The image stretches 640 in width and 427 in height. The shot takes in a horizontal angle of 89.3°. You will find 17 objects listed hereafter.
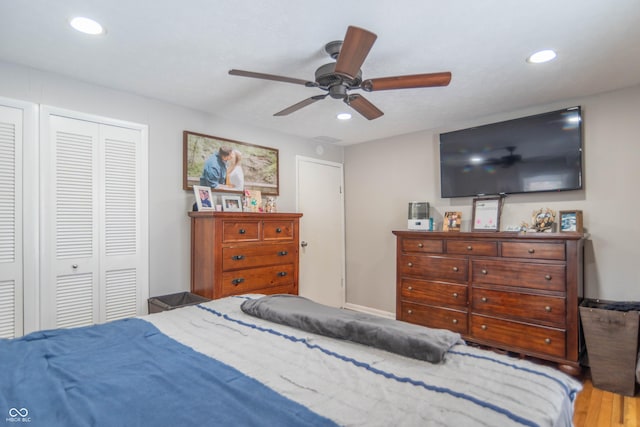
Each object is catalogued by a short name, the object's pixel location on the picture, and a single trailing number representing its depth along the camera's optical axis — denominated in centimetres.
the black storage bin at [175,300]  277
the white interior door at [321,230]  424
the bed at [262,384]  85
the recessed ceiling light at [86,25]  177
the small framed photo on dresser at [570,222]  282
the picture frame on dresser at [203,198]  307
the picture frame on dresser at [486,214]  324
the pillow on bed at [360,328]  121
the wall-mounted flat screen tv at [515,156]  289
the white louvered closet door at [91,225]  241
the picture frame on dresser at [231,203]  331
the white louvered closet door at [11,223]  222
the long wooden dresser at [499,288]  258
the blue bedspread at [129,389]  85
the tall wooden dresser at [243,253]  286
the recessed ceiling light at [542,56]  210
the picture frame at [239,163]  316
